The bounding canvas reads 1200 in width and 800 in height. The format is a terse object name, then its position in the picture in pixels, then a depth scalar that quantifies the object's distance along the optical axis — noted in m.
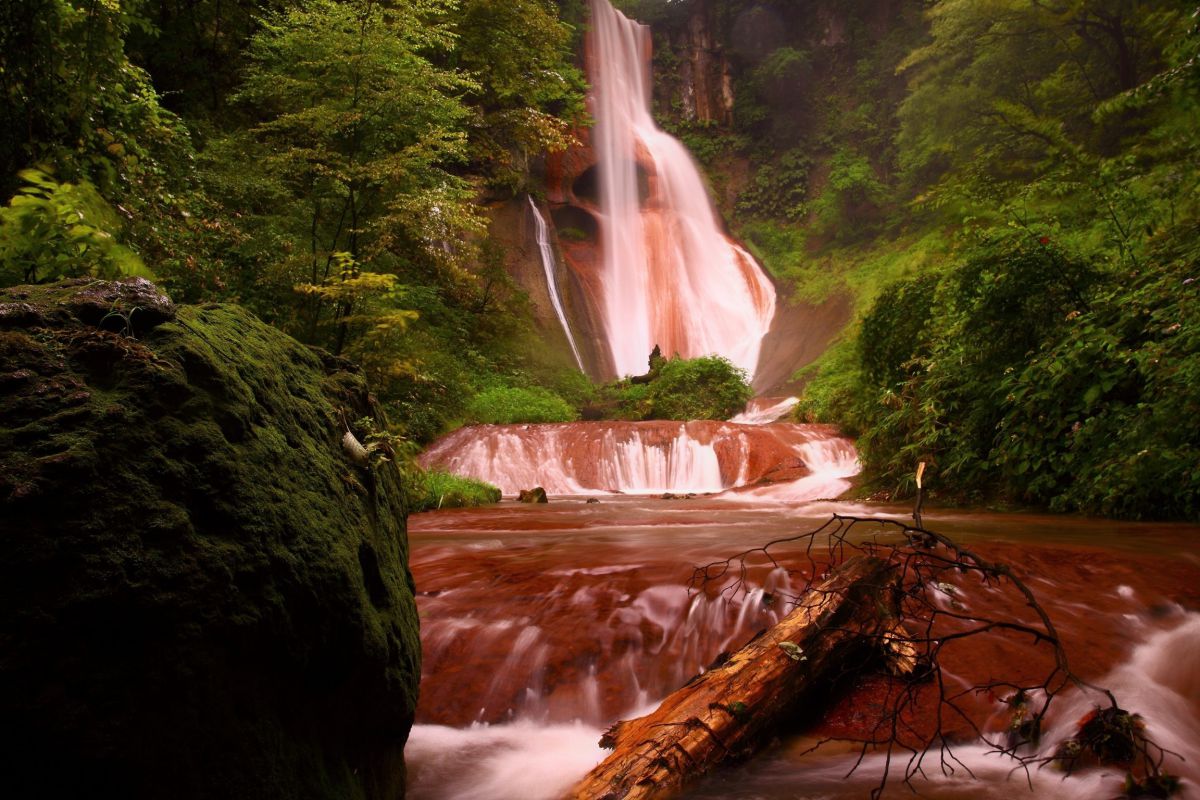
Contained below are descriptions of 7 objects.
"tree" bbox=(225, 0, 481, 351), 8.63
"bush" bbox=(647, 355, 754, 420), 16.44
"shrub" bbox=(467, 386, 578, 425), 13.85
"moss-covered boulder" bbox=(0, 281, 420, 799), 1.13
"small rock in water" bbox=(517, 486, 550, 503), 9.74
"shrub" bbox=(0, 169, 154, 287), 3.31
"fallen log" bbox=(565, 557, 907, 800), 2.05
